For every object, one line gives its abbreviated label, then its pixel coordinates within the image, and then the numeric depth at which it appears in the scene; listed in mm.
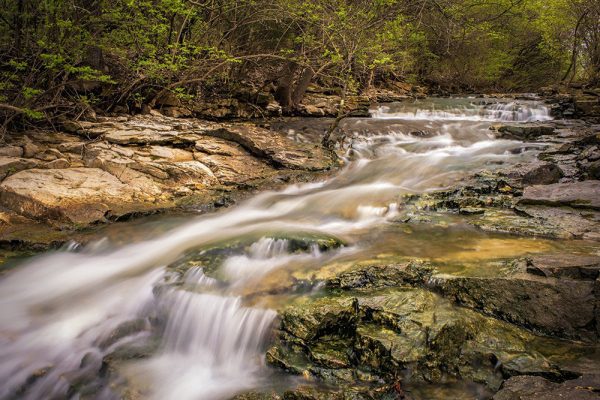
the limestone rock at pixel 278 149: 8453
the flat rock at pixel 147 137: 7543
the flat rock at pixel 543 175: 6273
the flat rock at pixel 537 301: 2770
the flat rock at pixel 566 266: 2969
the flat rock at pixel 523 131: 9547
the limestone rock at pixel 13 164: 5938
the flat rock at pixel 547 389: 2053
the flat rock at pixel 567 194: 4949
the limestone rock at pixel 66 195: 5566
